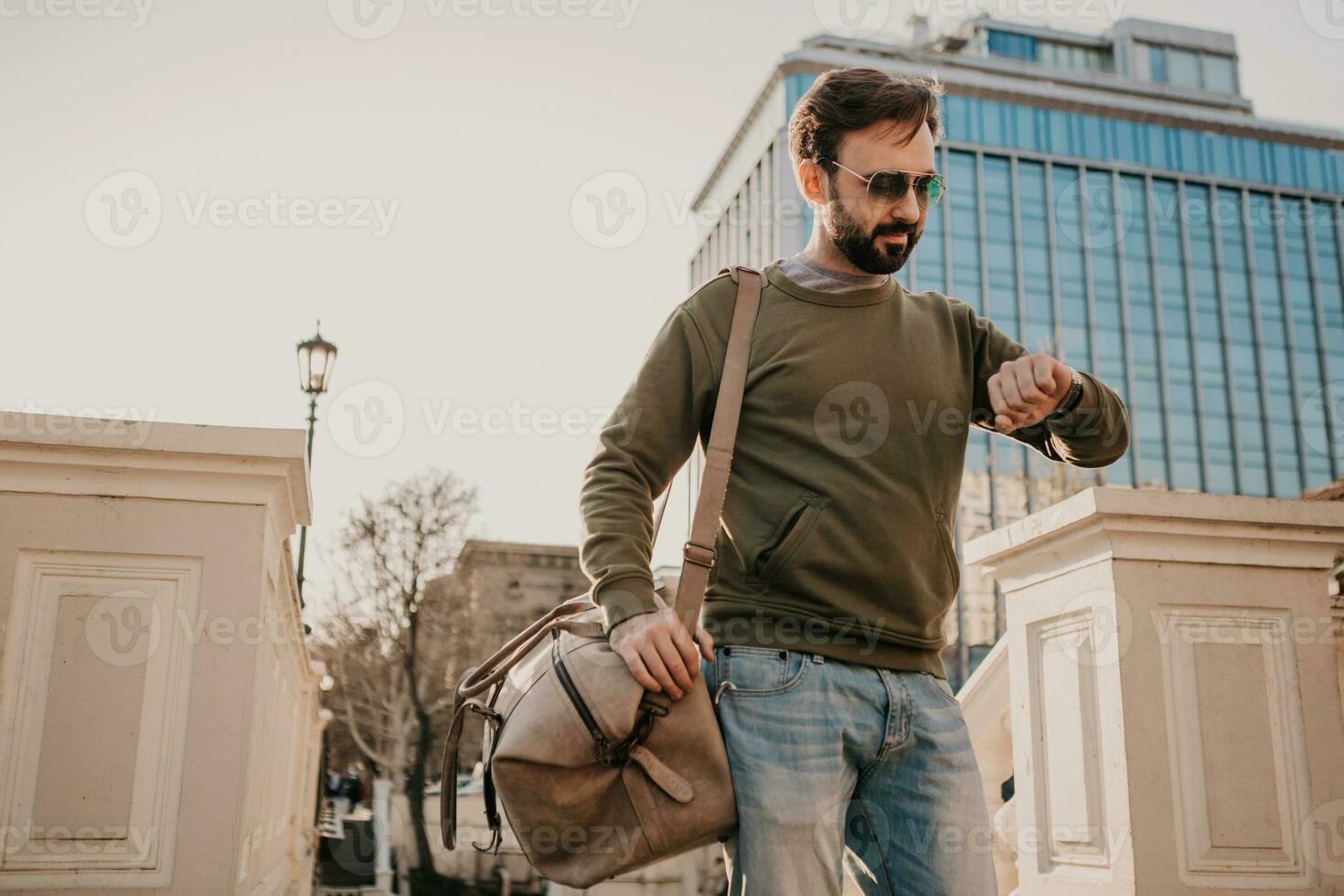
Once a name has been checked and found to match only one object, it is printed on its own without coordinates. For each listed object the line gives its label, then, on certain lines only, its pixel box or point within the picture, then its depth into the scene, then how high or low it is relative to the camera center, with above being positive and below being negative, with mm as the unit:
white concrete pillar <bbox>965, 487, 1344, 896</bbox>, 3932 +251
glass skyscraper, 64812 +29174
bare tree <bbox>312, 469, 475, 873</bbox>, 28984 +4048
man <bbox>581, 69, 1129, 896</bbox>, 2033 +451
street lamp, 12094 +3933
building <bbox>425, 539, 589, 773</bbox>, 30797 +4625
